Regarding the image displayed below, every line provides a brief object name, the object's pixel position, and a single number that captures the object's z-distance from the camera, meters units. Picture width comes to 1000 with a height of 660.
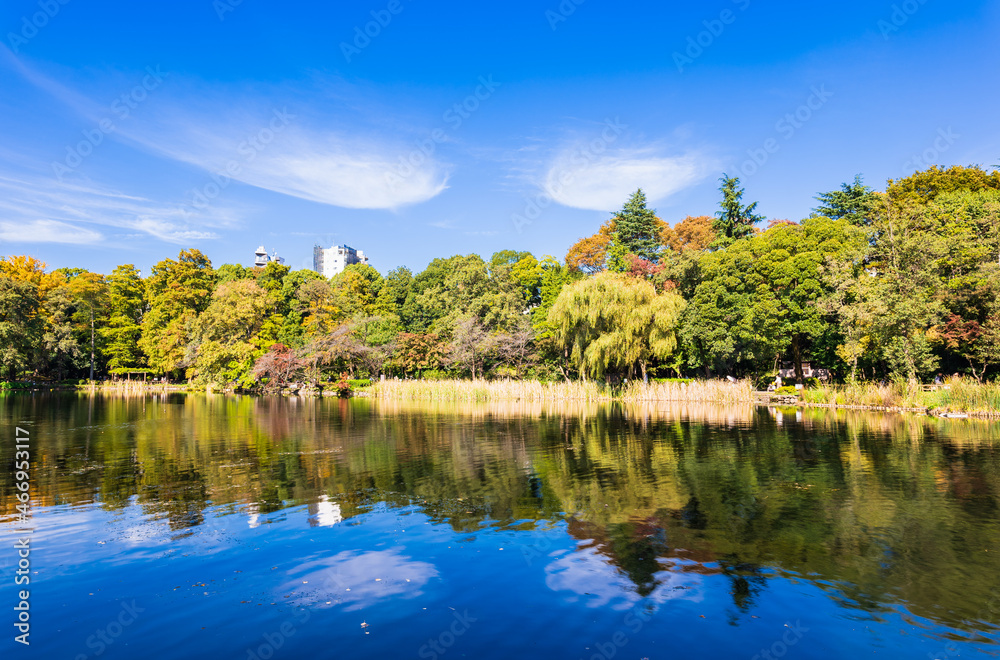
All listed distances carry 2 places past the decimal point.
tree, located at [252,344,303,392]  50.94
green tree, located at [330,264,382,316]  59.75
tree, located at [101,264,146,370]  62.16
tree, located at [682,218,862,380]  35.50
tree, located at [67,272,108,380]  60.14
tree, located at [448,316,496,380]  45.59
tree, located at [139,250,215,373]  60.12
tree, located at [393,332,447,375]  49.03
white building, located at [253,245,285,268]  161.12
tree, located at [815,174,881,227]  47.59
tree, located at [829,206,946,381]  28.25
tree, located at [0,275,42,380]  49.28
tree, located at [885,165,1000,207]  42.66
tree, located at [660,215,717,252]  58.56
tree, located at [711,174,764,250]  53.56
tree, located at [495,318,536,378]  45.53
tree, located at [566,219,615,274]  62.10
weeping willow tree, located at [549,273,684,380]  37.03
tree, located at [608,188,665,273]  55.22
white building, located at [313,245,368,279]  176.62
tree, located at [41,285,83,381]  56.19
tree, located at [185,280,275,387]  53.78
